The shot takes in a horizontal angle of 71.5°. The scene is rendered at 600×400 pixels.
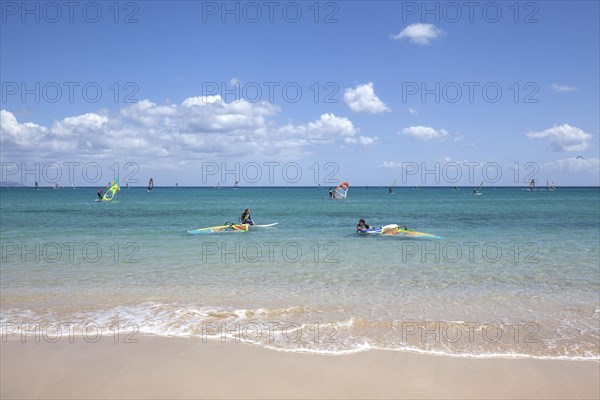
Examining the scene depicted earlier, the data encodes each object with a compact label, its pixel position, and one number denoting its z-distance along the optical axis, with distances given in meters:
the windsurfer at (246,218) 28.05
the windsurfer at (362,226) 24.36
